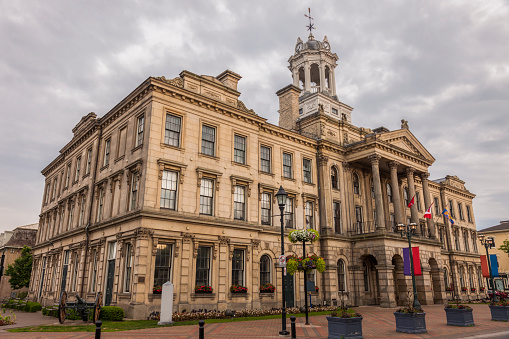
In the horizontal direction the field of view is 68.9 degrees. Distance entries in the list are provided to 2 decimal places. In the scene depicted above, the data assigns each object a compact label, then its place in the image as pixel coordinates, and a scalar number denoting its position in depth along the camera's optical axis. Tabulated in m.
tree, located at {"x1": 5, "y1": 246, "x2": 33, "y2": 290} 42.69
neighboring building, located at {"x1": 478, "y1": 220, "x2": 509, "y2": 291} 72.02
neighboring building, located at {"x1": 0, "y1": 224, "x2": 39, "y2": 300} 50.69
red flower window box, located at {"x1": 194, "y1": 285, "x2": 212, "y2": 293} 22.04
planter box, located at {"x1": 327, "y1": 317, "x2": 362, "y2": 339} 13.46
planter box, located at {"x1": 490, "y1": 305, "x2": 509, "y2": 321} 20.17
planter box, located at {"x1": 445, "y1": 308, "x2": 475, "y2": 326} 17.94
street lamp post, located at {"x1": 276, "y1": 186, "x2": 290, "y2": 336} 16.25
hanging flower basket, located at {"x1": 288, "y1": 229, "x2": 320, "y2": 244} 19.66
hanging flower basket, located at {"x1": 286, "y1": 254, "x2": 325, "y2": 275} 18.42
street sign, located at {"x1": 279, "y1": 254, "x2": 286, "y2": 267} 16.07
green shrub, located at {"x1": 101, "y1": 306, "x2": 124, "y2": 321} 18.78
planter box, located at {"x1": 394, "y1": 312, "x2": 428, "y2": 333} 15.41
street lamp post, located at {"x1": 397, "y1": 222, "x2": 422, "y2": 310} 19.72
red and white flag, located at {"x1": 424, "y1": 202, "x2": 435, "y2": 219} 30.30
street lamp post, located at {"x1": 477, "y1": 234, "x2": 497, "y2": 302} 28.93
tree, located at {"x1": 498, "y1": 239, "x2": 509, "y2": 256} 57.97
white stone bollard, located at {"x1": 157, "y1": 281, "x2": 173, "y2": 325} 17.81
